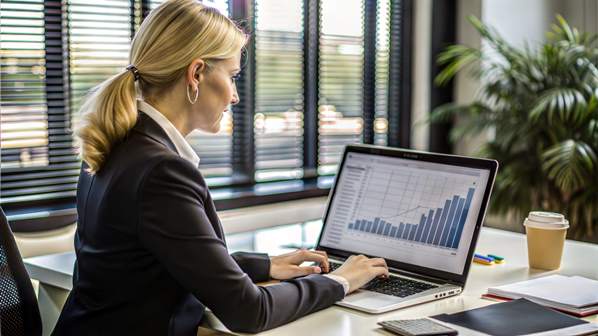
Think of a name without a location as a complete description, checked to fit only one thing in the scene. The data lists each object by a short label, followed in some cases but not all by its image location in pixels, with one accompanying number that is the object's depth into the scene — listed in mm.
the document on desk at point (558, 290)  1604
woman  1436
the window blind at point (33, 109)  2723
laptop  1747
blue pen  2004
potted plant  3402
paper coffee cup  1910
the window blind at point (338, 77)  3777
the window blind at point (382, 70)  4016
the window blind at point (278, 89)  3521
